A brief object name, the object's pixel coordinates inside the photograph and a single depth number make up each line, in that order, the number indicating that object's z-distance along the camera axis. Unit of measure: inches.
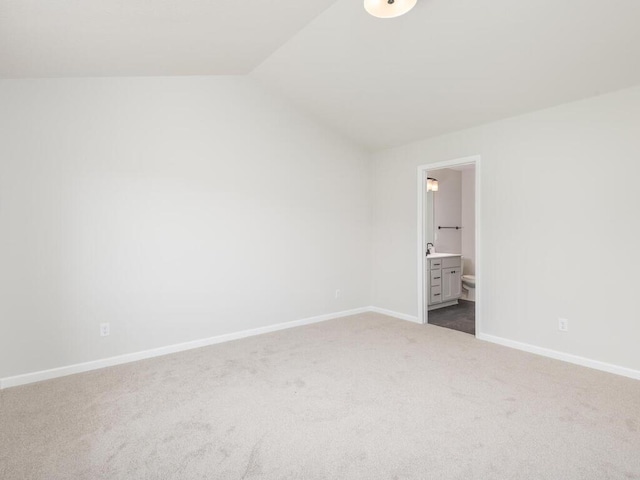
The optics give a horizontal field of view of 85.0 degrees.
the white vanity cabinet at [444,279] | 195.8
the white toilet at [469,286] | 221.3
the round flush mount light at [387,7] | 79.8
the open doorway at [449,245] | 173.0
